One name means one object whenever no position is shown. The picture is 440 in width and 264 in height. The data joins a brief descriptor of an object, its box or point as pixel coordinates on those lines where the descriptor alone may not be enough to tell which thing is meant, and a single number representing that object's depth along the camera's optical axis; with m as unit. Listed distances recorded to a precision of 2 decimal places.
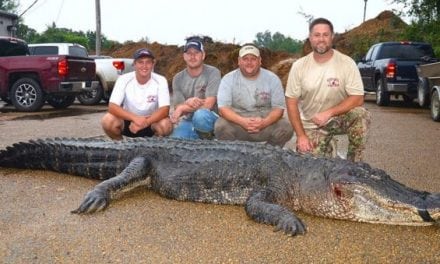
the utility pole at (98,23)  29.62
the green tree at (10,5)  57.95
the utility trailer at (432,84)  12.53
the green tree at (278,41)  55.43
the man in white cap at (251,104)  6.26
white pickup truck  18.47
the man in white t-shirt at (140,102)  6.84
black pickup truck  15.82
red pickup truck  14.95
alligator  4.20
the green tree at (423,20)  21.45
